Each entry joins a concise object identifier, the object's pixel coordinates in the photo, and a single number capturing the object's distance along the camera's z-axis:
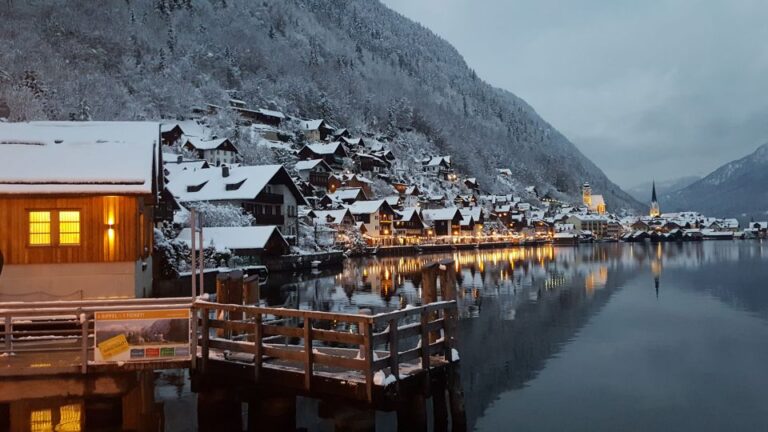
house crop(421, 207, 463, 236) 154.62
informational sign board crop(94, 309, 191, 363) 14.12
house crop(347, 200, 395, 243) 126.25
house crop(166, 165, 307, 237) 75.81
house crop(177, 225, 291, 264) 61.25
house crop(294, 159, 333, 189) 136.50
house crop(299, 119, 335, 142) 179.25
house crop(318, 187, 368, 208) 124.66
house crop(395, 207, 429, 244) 136.88
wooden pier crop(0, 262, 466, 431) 13.55
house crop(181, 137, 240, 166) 127.19
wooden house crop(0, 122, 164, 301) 21.23
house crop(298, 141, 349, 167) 155.75
